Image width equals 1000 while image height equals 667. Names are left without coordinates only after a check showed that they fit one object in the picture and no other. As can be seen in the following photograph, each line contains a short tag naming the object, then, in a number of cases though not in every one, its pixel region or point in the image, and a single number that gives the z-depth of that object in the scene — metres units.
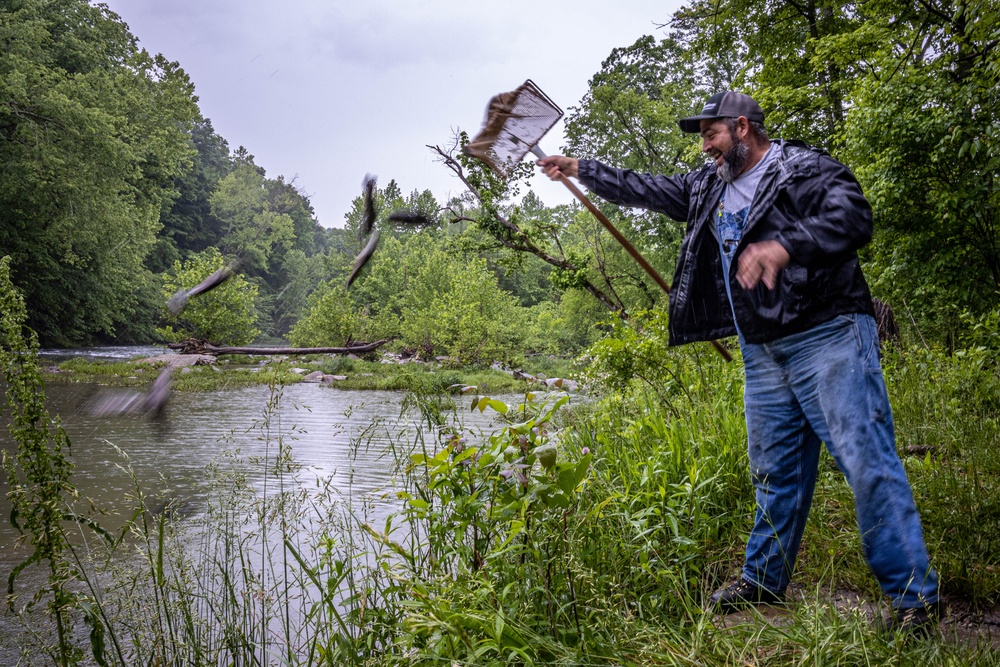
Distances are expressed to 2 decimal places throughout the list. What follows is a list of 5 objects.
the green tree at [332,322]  28.44
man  1.90
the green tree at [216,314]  24.02
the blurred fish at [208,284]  4.13
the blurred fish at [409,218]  4.87
